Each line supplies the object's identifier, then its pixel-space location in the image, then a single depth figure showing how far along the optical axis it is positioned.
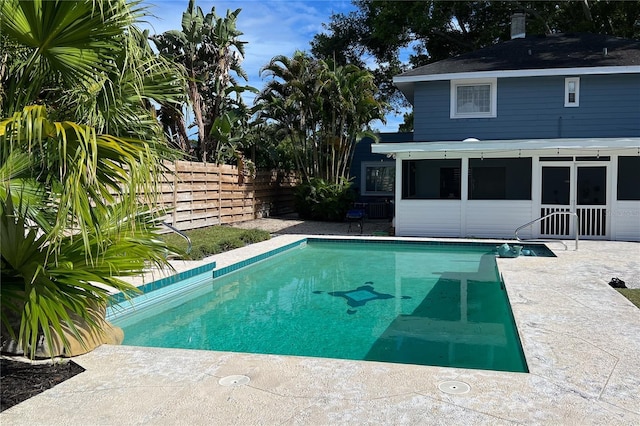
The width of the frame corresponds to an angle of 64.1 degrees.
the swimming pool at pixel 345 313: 5.90
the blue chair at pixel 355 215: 17.19
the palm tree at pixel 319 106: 18.27
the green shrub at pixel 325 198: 18.78
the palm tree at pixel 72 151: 3.17
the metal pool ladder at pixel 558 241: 11.52
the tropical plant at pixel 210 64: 17.35
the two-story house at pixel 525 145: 13.52
